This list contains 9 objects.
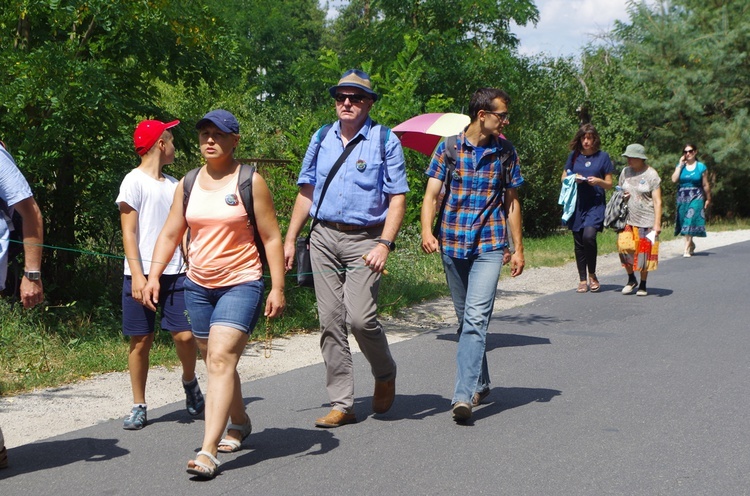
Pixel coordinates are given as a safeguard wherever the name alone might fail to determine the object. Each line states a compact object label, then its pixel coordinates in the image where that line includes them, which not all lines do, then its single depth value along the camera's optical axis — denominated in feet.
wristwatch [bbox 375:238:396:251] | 18.97
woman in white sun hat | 39.34
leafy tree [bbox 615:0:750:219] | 86.18
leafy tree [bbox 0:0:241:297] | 26.91
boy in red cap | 19.33
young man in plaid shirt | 19.85
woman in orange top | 16.33
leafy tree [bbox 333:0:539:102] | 55.83
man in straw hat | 19.21
